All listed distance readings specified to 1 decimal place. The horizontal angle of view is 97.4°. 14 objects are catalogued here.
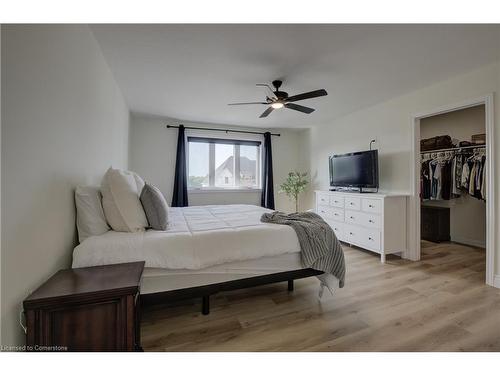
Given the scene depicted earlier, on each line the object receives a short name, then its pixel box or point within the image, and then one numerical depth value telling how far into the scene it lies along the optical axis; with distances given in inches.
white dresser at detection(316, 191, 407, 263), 120.0
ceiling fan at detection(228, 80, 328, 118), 95.6
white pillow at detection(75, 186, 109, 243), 63.4
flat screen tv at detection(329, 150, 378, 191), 135.3
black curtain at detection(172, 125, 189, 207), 174.2
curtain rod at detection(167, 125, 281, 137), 176.4
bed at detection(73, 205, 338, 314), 58.3
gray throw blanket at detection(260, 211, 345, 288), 74.4
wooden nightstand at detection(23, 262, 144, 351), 37.8
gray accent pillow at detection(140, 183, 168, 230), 72.0
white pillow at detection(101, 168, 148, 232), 67.4
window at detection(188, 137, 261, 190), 188.5
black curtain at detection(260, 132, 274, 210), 200.6
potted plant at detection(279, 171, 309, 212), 195.0
